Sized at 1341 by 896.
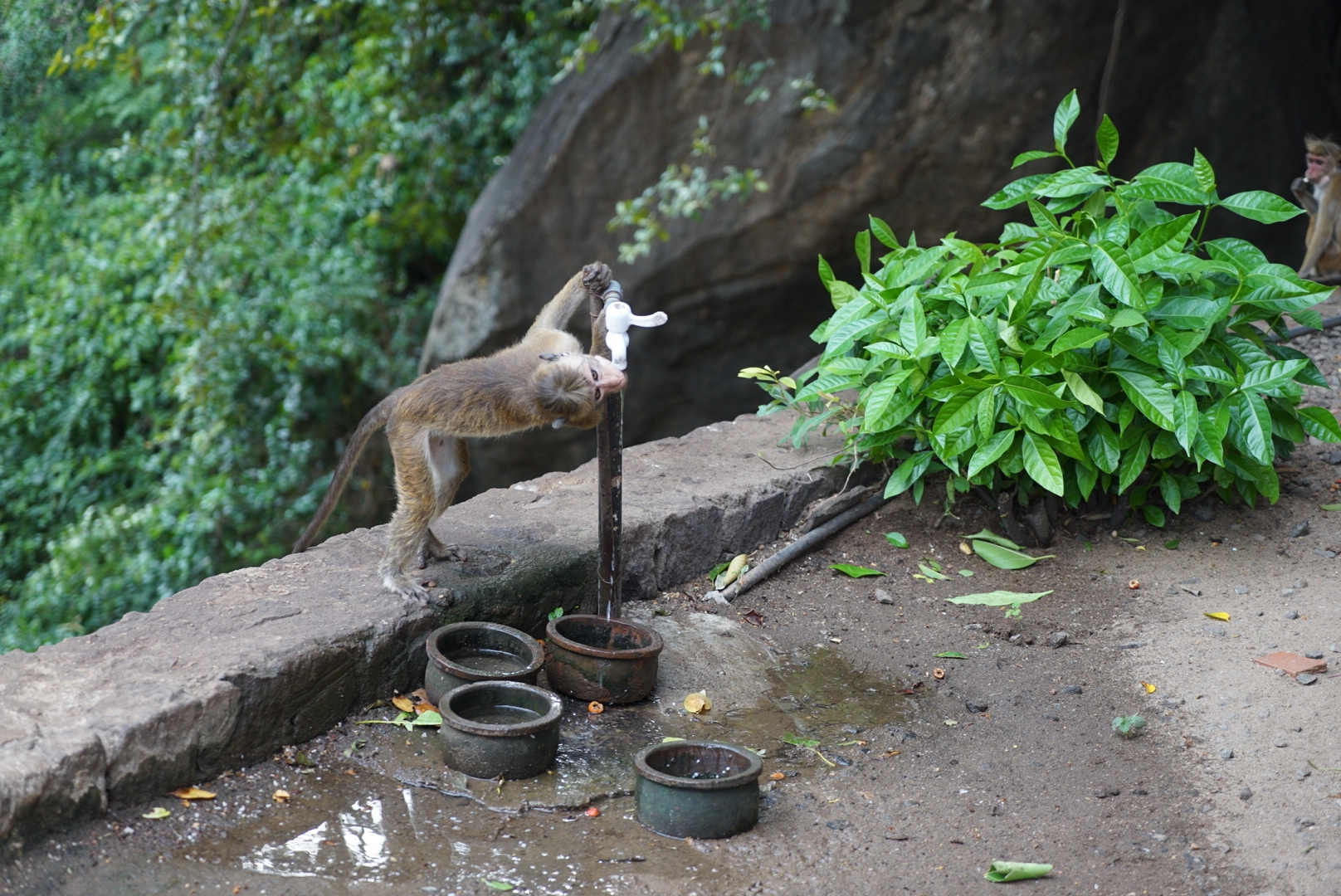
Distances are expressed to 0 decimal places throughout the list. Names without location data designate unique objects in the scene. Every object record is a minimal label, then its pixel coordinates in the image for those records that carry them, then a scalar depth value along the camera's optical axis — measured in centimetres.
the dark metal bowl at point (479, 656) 339
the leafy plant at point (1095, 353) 418
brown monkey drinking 376
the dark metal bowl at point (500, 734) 311
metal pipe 382
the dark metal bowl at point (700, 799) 288
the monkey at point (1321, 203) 684
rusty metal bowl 356
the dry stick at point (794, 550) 449
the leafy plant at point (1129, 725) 343
